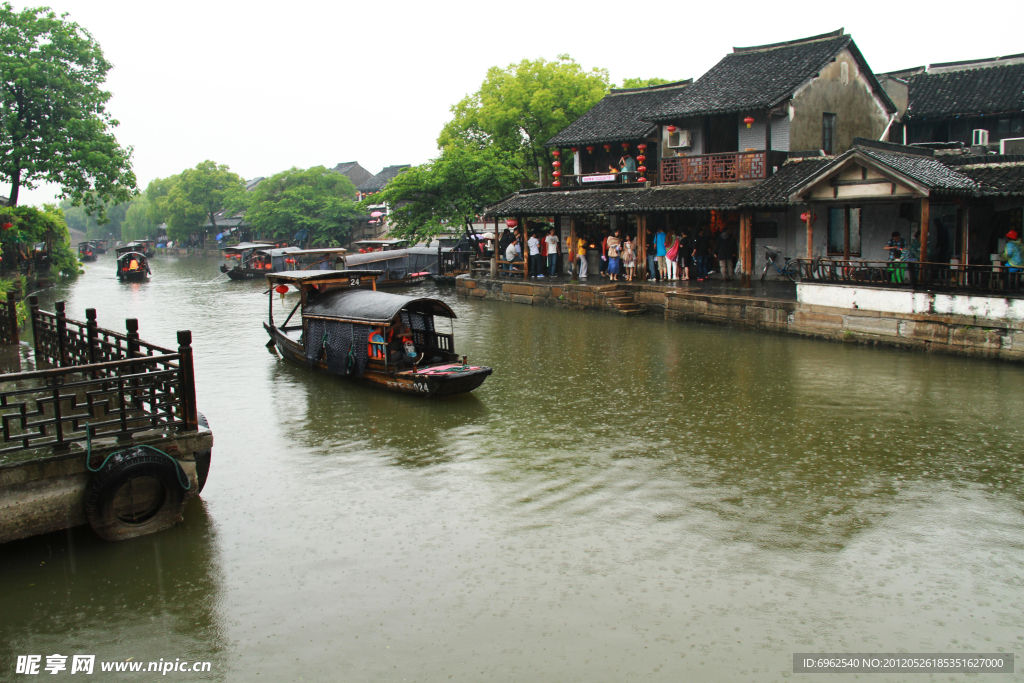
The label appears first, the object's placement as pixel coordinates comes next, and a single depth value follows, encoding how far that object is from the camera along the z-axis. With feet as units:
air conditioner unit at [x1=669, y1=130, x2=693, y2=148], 86.43
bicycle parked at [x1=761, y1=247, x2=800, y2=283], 78.02
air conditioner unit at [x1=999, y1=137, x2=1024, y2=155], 65.44
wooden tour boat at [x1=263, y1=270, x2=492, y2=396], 45.14
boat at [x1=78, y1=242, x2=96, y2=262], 210.18
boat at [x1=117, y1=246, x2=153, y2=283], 138.51
